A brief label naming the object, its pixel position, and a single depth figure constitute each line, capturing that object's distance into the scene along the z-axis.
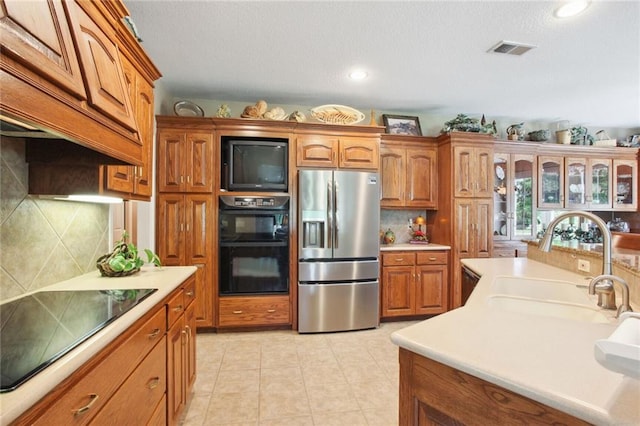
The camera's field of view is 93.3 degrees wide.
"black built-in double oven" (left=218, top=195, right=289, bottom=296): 3.09
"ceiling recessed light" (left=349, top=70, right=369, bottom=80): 2.82
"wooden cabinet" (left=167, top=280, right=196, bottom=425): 1.53
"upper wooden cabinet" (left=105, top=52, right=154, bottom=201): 1.63
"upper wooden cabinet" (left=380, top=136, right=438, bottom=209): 3.70
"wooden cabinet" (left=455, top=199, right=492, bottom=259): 3.59
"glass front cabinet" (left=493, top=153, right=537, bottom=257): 3.92
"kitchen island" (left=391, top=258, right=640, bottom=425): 0.60
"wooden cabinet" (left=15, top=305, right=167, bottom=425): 0.72
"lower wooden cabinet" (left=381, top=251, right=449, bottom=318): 3.45
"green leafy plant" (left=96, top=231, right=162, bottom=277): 1.69
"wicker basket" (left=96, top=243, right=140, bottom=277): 1.69
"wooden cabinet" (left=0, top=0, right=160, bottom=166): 0.75
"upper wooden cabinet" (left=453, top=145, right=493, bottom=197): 3.59
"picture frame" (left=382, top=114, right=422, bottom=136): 3.84
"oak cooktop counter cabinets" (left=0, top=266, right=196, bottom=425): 0.62
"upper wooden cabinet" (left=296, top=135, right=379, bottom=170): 3.23
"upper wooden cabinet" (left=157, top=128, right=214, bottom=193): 3.04
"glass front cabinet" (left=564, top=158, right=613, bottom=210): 4.14
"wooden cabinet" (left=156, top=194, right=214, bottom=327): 3.02
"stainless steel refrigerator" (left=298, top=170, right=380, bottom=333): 3.11
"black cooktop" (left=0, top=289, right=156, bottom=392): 0.73
